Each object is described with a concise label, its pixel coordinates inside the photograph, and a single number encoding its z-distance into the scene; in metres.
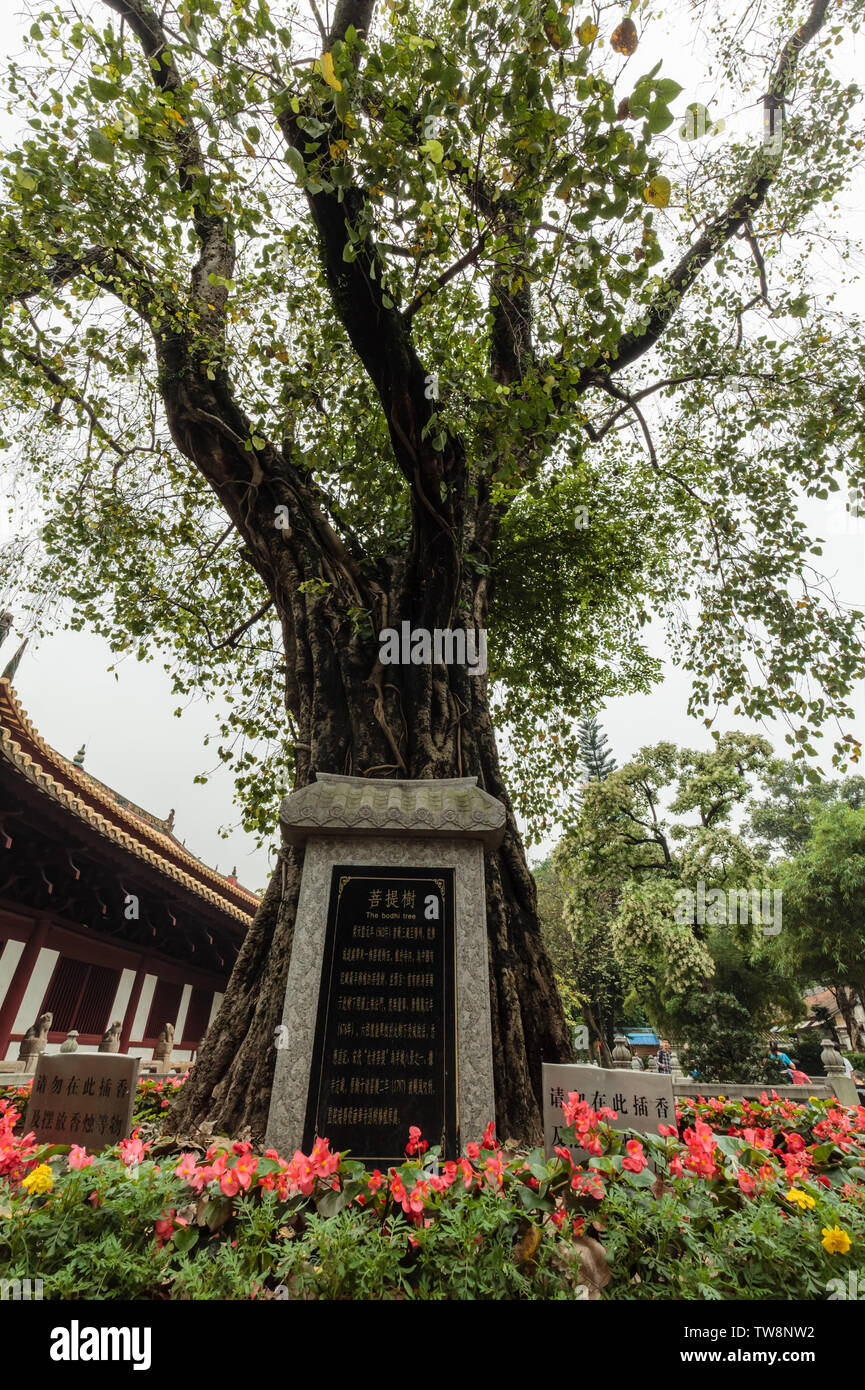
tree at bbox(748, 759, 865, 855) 34.81
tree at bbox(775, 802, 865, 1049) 19.67
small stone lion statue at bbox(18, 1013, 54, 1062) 8.04
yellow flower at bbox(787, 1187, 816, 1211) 1.95
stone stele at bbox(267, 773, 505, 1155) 3.25
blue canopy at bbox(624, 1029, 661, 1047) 41.80
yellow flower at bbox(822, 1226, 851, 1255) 1.73
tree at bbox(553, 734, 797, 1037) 16.03
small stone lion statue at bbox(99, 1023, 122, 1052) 8.82
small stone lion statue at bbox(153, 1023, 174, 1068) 11.30
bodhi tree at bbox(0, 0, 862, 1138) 3.59
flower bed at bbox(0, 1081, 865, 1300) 1.75
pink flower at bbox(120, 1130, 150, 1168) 2.20
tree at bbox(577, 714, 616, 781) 48.09
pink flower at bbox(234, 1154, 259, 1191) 2.02
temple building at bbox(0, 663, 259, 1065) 7.89
